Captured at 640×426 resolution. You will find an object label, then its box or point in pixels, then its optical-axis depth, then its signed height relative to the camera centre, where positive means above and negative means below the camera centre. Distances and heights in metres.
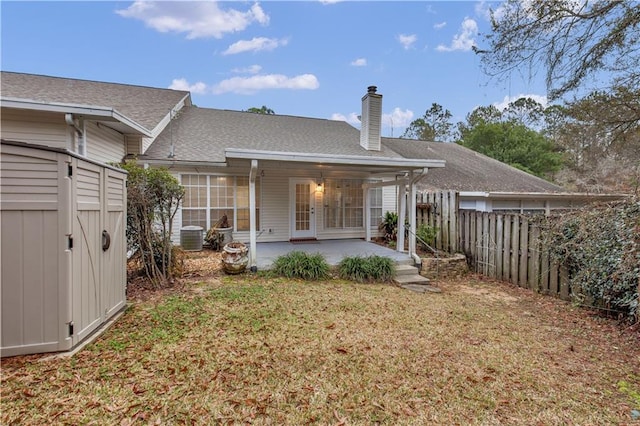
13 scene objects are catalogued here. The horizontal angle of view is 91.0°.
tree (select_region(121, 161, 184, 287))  5.52 -0.15
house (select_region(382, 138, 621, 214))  11.65 +0.99
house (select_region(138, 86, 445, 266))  9.10 +0.95
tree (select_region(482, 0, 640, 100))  5.67 +3.18
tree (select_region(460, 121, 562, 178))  22.61 +4.54
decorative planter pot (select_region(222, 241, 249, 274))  6.63 -1.11
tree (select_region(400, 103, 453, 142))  34.69 +9.19
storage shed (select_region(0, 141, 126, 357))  2.94 -0.40
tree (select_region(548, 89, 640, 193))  7.12 +2.08
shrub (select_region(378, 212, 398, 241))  10.88 -0.65
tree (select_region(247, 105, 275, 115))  28.88 +9.32
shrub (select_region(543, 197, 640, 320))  4.46 -0.72
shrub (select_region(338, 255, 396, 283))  6.95 -1.39
